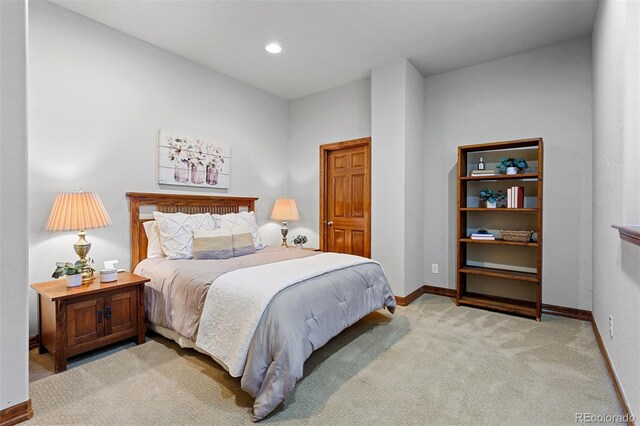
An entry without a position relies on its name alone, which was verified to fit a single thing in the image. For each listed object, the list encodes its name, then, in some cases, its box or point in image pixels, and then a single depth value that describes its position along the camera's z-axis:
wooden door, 4.34
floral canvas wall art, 3.46
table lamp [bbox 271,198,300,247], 4.53
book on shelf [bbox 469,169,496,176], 3.55
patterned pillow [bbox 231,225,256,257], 3.24
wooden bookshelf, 3.23
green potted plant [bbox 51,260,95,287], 2.36
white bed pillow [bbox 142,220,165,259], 3.12
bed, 1.80
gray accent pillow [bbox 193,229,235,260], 3.01
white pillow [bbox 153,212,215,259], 3.01
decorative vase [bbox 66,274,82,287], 2.36
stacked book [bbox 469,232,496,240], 3.52
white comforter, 1.88
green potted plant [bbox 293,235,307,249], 4.28
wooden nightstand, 2.20
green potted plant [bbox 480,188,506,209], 3.52
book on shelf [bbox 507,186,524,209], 3.34
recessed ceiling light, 3.41
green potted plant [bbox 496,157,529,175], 3.35
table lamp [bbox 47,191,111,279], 2.45
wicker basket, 3.30
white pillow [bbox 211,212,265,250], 3.54
